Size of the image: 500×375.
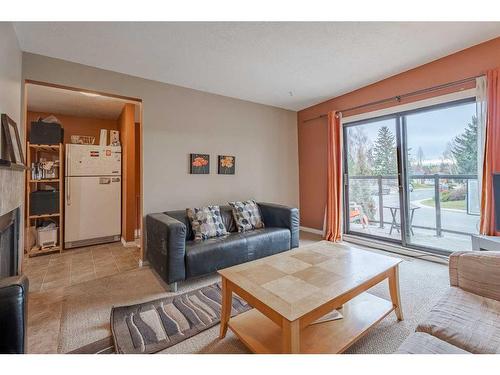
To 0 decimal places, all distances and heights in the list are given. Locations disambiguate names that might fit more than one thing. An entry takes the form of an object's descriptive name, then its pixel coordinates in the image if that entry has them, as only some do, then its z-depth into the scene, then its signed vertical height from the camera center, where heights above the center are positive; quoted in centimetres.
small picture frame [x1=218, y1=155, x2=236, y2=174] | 353 +36
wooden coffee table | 119 -62
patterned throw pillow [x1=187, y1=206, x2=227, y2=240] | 271 -44
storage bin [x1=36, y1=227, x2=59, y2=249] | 337 -75
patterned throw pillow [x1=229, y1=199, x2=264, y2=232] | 310 -41
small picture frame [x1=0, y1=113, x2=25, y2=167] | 156 +33
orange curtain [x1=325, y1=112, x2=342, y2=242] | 374 +25
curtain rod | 252 +120
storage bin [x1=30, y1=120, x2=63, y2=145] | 339 +82
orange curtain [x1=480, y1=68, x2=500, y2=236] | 225 +40
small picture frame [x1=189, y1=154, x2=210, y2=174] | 326 +34
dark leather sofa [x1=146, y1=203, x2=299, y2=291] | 221 -65
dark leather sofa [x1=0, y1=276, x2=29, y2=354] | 86 -51
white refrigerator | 359 -14
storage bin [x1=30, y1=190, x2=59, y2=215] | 337 -24
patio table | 331 -40
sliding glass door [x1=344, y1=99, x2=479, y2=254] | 270 +13
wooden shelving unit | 332 -10
